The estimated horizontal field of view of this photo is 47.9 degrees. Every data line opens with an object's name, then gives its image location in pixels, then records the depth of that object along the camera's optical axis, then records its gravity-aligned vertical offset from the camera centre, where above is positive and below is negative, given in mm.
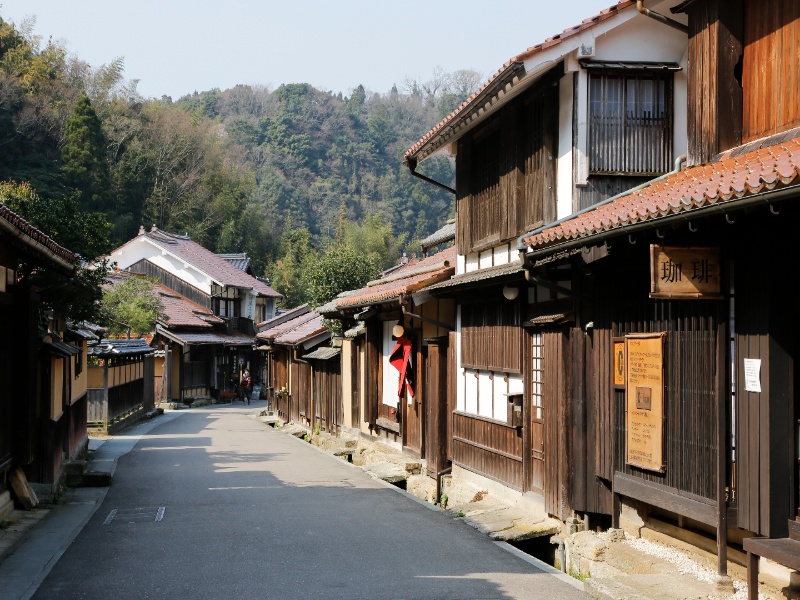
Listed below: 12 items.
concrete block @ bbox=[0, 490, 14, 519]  13391 -2368
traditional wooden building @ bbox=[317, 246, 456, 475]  17891 -164
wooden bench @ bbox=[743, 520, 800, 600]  6754 -1533
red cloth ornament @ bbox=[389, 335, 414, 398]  19922 -210
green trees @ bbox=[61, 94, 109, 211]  59906 +13144
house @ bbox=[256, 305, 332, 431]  30944 -930
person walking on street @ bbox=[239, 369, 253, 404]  57969 -2245
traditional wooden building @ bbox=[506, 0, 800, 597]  7367 +359
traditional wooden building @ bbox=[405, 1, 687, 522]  11641 +2526
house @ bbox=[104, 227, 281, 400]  54406 +3343
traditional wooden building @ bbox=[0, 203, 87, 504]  12727 -222
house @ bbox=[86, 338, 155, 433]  29469 -1144
